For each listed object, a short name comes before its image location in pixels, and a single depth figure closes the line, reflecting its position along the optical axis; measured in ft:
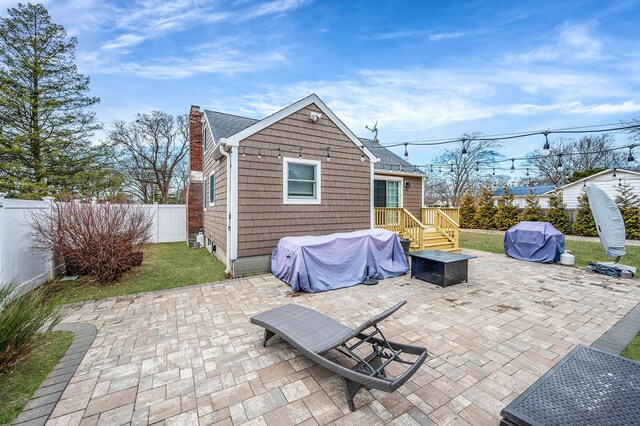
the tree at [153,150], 71.61
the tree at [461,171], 86.32
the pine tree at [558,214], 49.55
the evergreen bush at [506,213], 55.63
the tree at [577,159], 81.82
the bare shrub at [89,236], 17.90
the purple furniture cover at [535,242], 26.05
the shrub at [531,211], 52.49
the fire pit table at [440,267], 18.31
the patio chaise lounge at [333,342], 6.92
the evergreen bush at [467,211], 63.57
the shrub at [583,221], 46.34
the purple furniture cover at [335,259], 17.84
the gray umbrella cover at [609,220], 21.48
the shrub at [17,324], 8.26
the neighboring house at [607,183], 50.93
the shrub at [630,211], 43.11
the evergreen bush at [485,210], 59.88
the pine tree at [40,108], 37.27
